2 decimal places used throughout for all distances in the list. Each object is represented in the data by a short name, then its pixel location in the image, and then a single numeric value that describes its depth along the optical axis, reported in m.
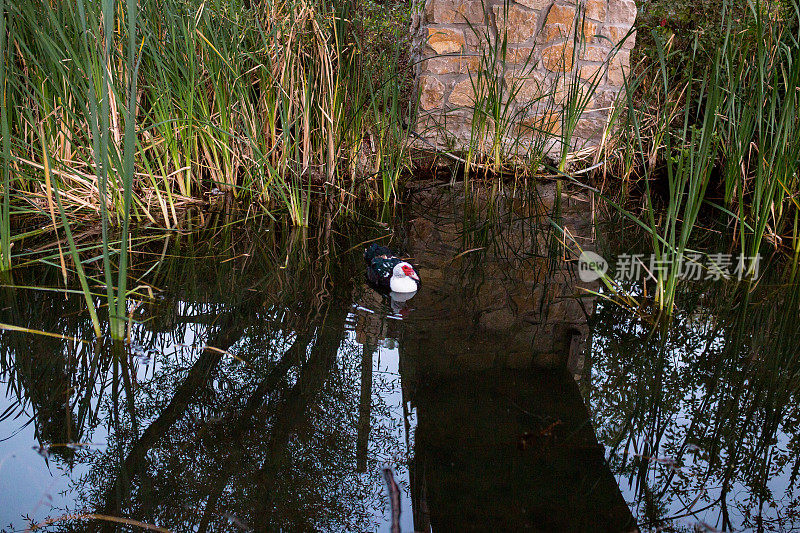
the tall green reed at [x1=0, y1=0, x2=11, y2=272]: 1.87
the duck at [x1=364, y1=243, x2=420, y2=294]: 2.49
